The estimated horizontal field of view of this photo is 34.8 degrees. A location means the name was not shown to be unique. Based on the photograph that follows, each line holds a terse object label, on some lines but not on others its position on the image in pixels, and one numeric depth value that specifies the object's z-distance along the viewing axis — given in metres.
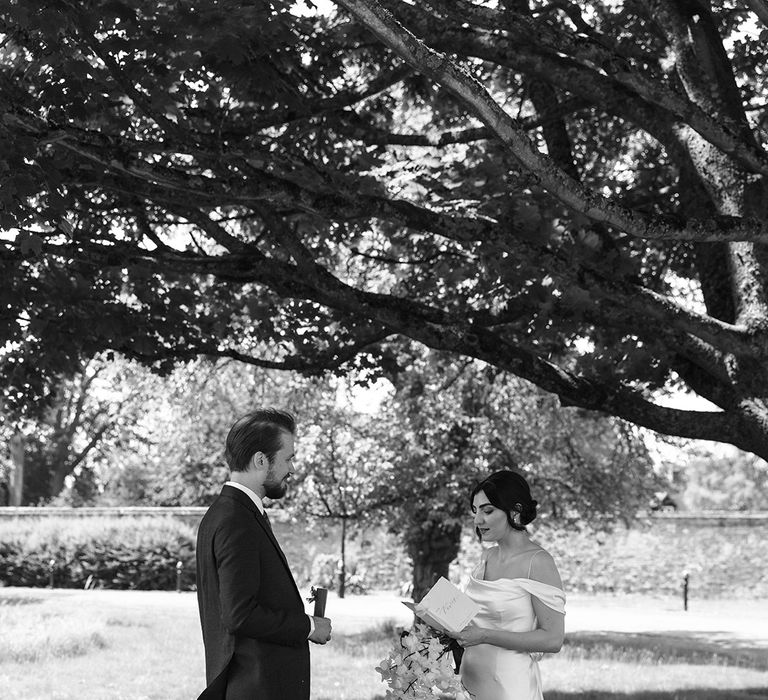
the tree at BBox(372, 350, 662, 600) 18.11
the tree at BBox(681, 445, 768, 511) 66.06
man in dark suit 4.21
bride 5.23
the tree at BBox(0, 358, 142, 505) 57.78
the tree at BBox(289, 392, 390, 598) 18.73
